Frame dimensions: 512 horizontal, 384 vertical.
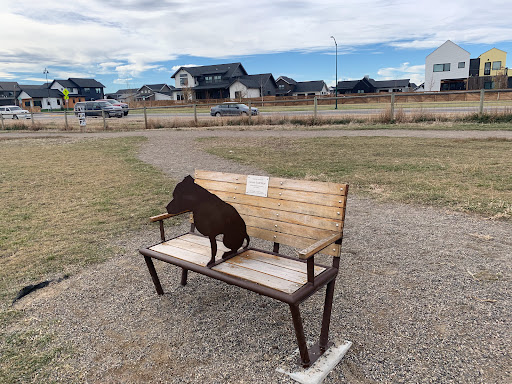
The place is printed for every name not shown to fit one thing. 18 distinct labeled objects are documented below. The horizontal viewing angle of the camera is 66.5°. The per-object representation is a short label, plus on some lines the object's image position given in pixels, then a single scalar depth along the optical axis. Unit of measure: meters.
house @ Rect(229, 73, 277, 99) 64.62
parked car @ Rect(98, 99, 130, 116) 36.93
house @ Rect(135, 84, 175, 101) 84.50
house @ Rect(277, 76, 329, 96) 76.25
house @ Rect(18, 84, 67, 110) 81.56
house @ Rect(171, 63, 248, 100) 67.81
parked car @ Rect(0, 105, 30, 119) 36.44
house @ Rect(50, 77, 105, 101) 84.88
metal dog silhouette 2.85
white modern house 64.69
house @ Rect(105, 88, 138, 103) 94.98
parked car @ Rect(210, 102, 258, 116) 26.89
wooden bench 2.54
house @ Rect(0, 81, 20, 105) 85.39
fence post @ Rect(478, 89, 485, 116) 15.05
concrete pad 2.38
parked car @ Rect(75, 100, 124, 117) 32.72
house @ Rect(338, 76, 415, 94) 76.62
